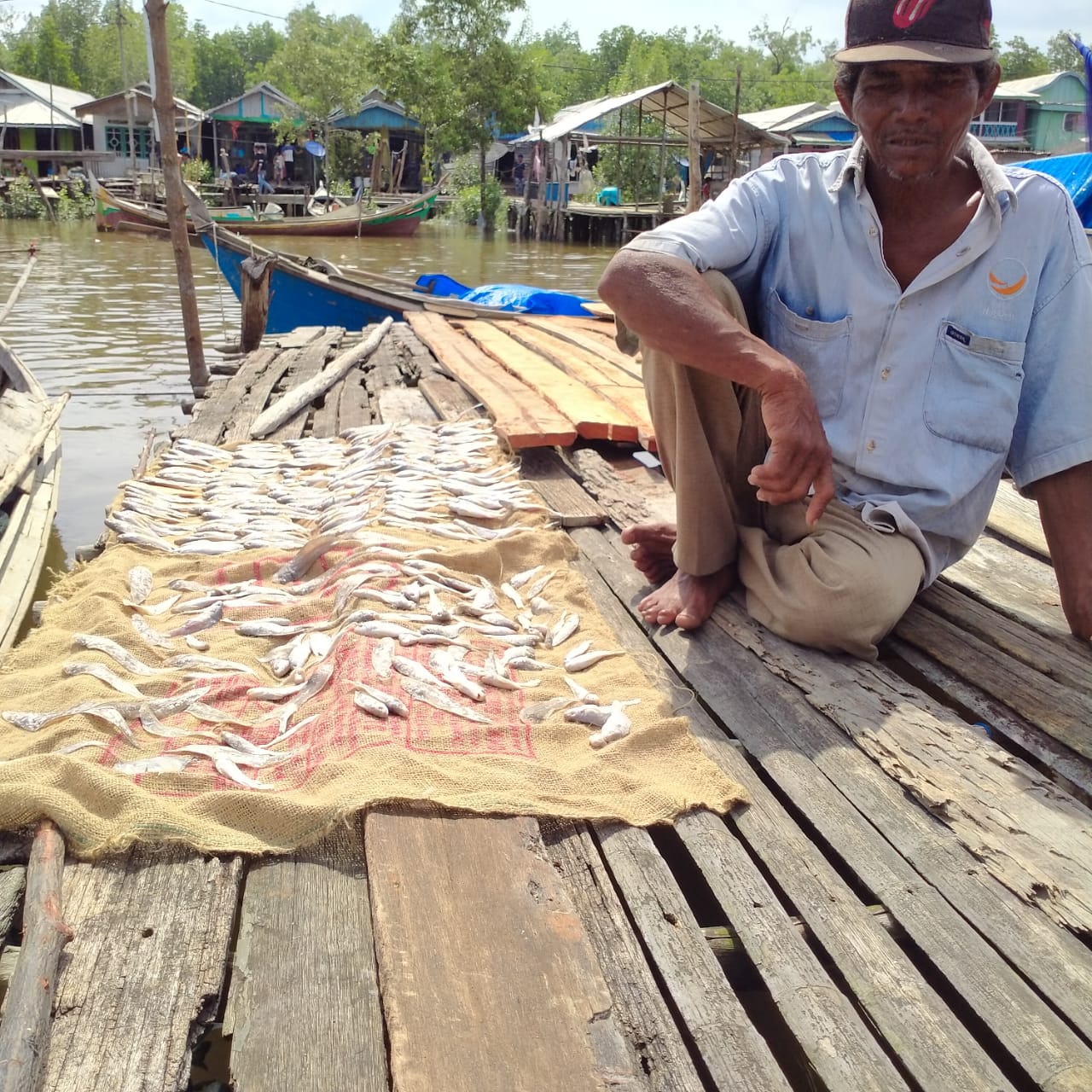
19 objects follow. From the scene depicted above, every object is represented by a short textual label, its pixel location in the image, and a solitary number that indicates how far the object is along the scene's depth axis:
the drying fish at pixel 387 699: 2.64
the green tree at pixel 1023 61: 79.56
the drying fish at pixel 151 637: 3.14
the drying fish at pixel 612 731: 2.60
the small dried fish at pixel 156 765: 2.36
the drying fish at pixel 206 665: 2.99
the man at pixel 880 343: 2.78
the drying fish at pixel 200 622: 3.27
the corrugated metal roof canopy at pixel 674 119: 26.61
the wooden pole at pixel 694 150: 15.66
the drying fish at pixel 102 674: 2.79
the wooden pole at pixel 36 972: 1.53
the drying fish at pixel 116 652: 2.95
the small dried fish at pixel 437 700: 2.67
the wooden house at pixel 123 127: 44.43
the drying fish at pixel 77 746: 2.43
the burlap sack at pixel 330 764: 2.17
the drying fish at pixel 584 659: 3.04
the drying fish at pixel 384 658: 2.82
